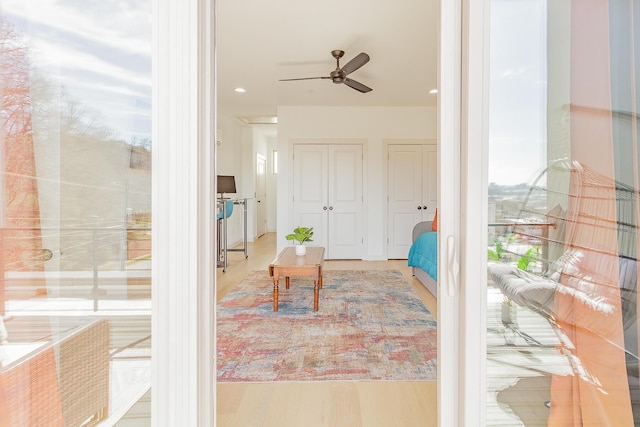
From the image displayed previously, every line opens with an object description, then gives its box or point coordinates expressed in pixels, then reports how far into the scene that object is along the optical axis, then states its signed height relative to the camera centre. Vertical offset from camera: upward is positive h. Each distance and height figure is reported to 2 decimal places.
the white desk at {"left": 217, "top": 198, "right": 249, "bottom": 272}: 5.37 -0.45
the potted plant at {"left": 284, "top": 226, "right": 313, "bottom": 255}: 3.81 -0.31
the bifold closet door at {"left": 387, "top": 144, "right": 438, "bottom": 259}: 6.25 +0.29
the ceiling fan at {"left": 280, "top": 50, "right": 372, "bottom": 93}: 3.28 +1.37
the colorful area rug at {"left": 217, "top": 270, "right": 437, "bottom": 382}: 2.26 -1.02
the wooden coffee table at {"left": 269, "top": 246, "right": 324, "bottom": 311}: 3.22 -0.53
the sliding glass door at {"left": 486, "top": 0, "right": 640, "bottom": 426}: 1.07 +0.04
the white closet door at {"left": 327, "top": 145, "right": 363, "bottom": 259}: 6.24 +0.12
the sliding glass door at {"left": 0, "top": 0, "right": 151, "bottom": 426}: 0.88 +0.00
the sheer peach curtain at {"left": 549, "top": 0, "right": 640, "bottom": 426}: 1.07 -0.03
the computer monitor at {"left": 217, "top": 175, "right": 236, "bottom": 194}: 5.48 +0.38
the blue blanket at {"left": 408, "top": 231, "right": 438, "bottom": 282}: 3.84 -0.54
